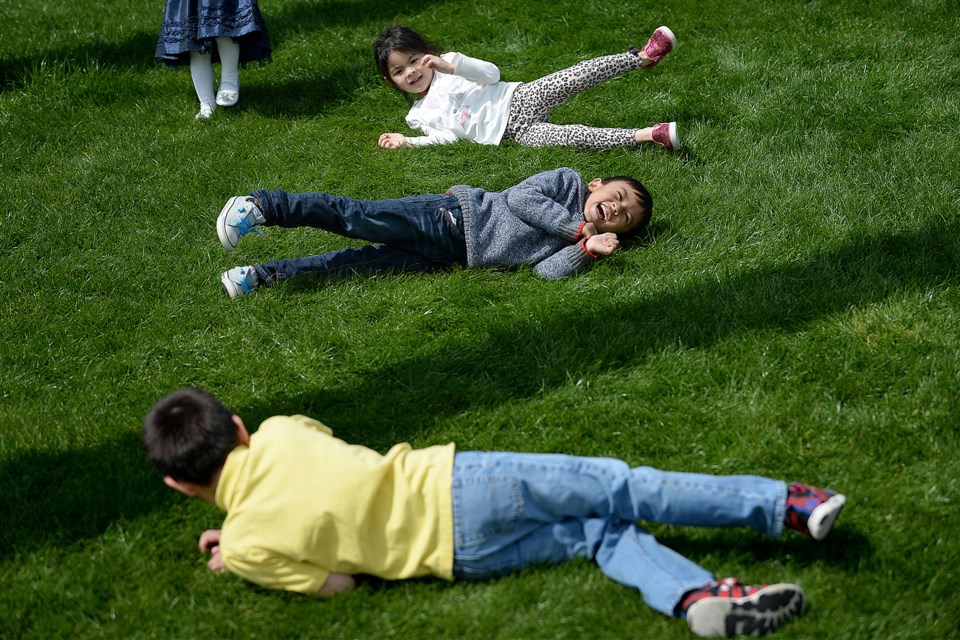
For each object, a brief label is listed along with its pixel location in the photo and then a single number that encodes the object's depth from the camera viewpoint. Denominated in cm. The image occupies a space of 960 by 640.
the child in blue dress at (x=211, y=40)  611
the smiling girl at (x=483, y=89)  568
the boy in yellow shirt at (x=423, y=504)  260
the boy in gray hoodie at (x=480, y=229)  430
